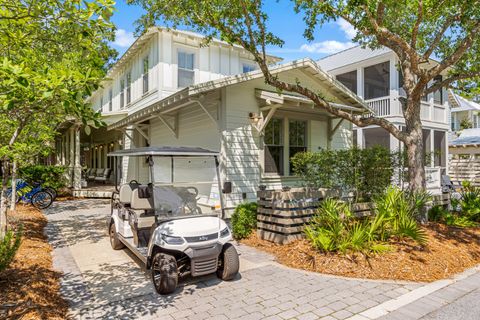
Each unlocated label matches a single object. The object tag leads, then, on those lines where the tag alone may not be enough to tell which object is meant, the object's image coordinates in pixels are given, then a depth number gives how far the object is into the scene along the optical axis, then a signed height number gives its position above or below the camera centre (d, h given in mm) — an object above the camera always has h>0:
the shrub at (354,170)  8062 -131
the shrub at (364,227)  5398 -1144
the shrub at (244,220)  7188 -1266
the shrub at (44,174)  14044 -397
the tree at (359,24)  6539 +3057
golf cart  4289 -795
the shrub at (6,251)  4141 -1153
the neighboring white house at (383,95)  15562 +3769
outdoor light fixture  8550 +1289
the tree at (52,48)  2812 +1611
